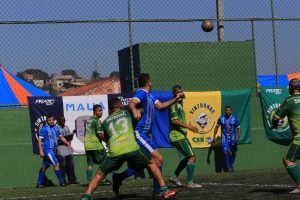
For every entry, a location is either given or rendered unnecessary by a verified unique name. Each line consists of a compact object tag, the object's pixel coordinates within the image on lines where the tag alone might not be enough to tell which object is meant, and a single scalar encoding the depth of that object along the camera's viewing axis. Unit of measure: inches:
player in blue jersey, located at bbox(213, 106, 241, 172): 805.2
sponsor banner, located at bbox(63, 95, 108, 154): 752.3
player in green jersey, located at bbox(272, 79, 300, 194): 473.4
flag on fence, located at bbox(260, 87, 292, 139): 850.8
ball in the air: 790.5
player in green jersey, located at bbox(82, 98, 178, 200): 435.8
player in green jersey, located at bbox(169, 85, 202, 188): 584.9
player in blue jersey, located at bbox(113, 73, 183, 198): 471.5
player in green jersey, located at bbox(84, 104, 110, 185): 678.5
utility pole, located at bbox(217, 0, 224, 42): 805.2
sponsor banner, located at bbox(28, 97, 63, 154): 738.2
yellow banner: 804.6
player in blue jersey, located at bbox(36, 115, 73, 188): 708.0
